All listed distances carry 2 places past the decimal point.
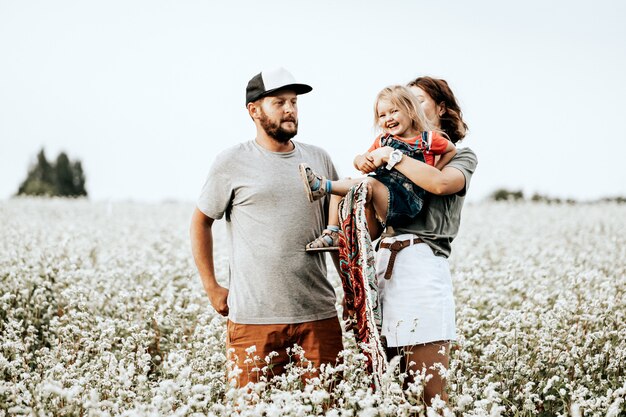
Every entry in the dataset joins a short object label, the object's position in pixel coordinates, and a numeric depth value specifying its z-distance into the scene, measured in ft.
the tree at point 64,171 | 239.09
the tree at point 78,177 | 241.96
